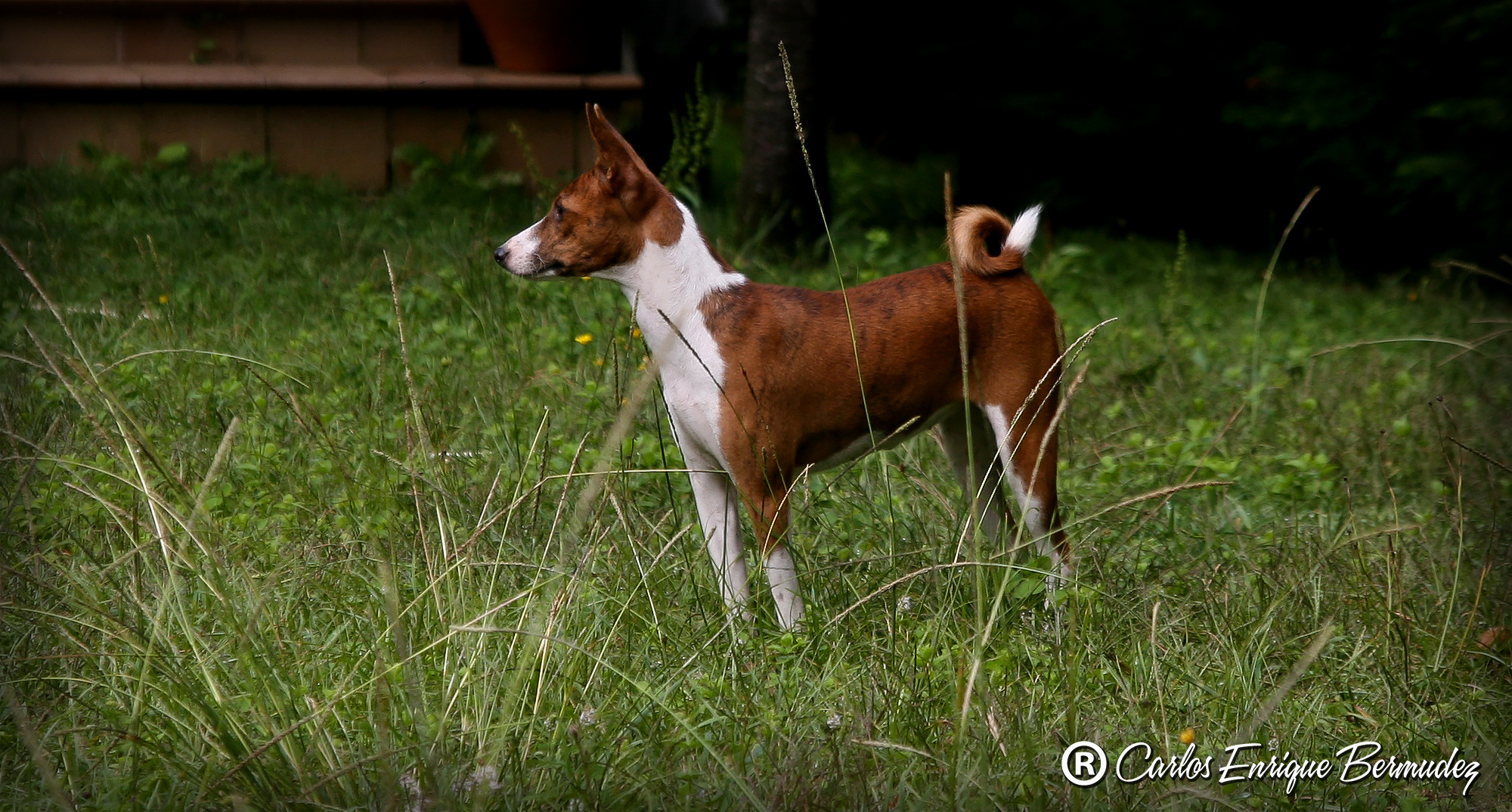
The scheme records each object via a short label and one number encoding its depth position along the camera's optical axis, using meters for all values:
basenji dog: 6.77
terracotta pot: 16.20
